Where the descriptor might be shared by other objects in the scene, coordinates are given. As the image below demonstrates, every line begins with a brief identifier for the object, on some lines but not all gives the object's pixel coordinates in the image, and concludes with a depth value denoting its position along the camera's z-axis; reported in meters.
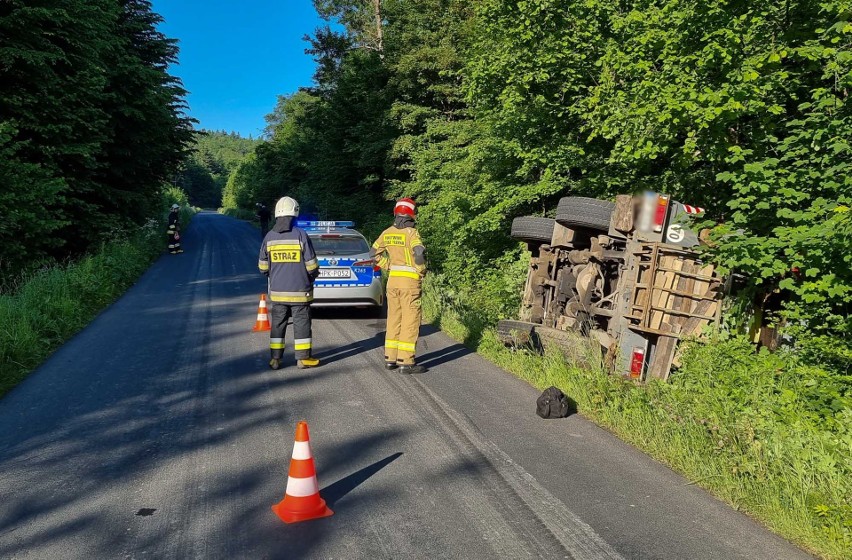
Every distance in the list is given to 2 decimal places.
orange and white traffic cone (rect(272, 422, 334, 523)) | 3.73
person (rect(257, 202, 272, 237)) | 34.09
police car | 10.83
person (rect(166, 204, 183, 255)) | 25.09
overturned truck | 6.35
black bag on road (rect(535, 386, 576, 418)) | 5.75
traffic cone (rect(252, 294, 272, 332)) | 9.98
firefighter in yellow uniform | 7.53
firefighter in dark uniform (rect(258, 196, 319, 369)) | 7.57
